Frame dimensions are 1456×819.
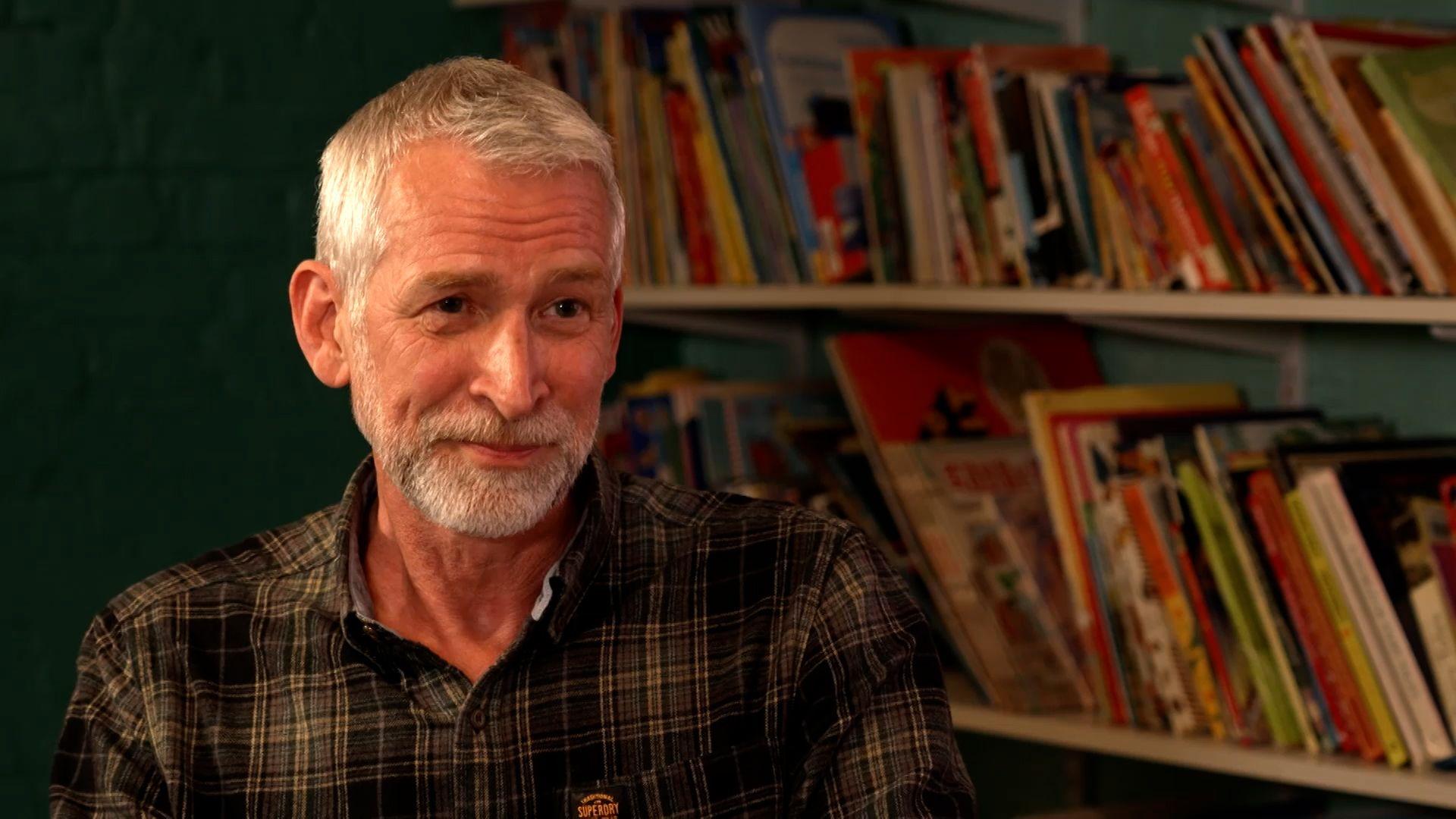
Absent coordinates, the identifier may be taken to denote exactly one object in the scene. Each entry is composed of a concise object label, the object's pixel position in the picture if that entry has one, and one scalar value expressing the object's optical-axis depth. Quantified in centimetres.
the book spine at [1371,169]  206
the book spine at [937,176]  238
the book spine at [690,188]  260
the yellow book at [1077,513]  226
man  186
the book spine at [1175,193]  219
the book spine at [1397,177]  205
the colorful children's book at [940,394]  235
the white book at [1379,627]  207
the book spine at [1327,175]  208
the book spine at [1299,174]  210
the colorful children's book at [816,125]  245
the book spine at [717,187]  257
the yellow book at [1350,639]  209
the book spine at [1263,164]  212
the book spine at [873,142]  240
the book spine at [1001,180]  232
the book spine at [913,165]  239
